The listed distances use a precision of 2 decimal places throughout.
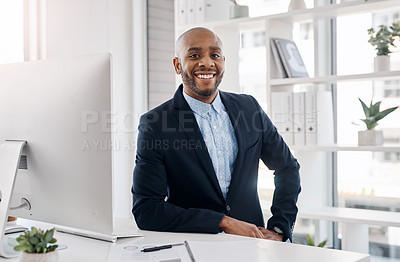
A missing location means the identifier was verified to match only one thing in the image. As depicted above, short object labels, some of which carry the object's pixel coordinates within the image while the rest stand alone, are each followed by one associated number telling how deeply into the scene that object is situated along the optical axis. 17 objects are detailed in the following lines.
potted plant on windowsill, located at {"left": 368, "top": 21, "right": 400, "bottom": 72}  2.58
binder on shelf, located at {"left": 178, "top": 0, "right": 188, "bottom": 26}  3.18
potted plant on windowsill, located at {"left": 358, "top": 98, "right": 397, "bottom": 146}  2.63
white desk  1.32
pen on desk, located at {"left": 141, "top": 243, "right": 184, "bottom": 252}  1.41
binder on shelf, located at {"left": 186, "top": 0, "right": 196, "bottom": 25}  3.15
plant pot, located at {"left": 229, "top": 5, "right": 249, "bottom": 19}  3.02
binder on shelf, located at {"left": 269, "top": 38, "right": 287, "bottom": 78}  2.86
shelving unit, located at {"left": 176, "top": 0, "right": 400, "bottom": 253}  2.59
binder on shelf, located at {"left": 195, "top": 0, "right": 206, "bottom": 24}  3.11
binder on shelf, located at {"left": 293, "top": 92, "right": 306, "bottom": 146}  2.79
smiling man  1.91
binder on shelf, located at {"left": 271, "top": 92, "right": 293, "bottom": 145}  2.82
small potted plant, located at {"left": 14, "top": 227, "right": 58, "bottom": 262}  1.12
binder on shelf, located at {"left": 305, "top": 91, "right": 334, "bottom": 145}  2.76
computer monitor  1.30
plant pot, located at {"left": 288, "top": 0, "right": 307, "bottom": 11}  2.82
